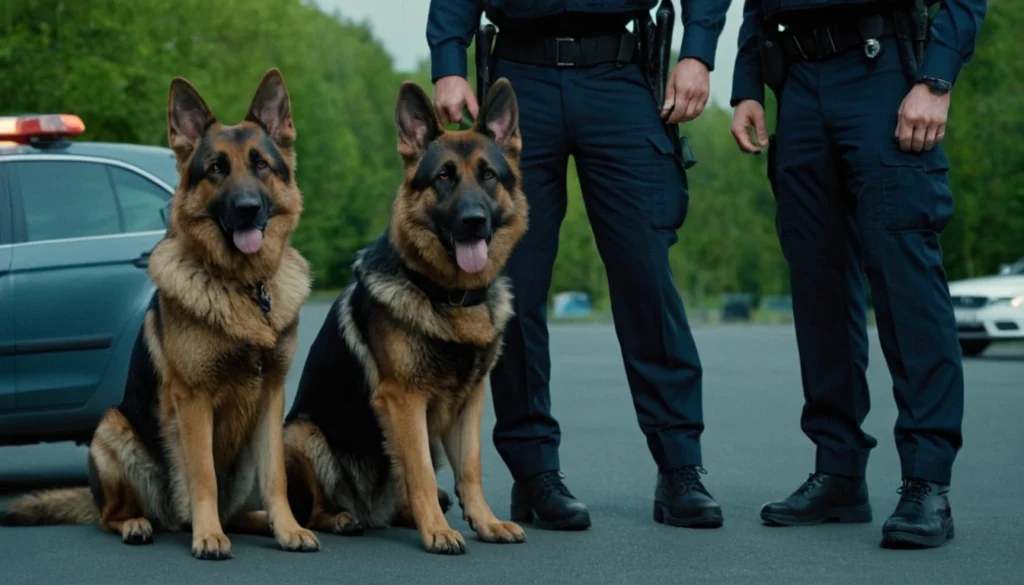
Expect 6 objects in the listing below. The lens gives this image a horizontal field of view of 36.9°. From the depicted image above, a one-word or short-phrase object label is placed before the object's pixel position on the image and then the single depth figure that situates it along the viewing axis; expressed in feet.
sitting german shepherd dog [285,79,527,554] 18.10
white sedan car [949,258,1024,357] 57.57
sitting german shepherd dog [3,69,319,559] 18.17
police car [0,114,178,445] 24.72
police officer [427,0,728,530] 19.53
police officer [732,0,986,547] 17.92
